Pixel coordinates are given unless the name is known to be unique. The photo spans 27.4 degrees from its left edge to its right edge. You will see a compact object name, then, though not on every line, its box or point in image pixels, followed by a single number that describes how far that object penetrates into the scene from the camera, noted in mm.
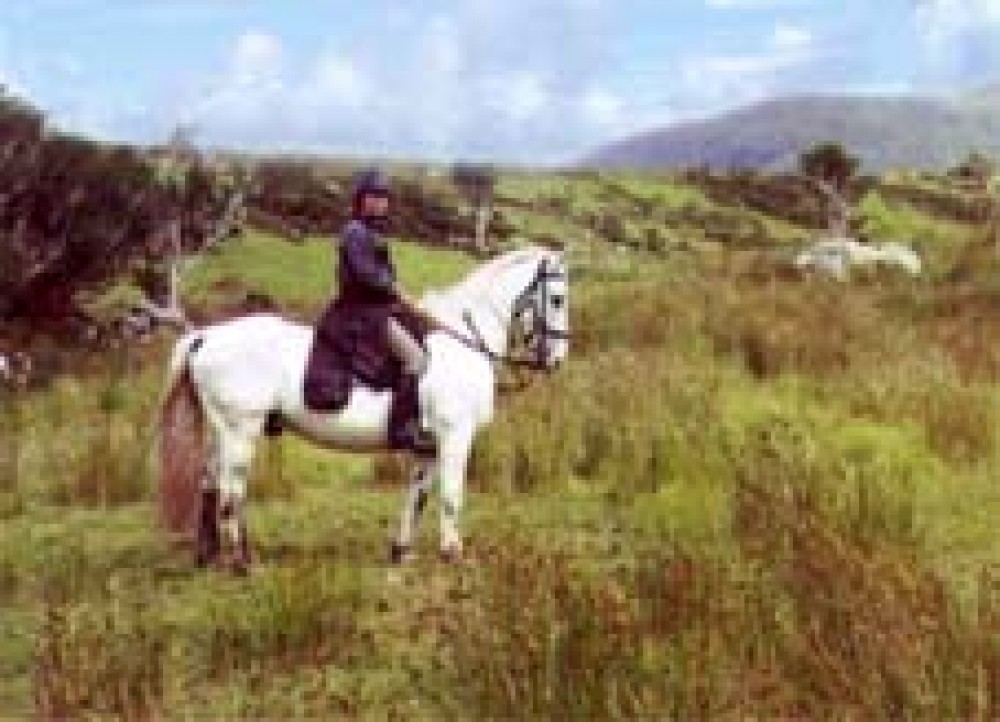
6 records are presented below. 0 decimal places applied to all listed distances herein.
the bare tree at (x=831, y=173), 48906
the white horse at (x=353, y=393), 11555
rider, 11344
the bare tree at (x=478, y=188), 39500
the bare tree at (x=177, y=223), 28844
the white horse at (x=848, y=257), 31594
